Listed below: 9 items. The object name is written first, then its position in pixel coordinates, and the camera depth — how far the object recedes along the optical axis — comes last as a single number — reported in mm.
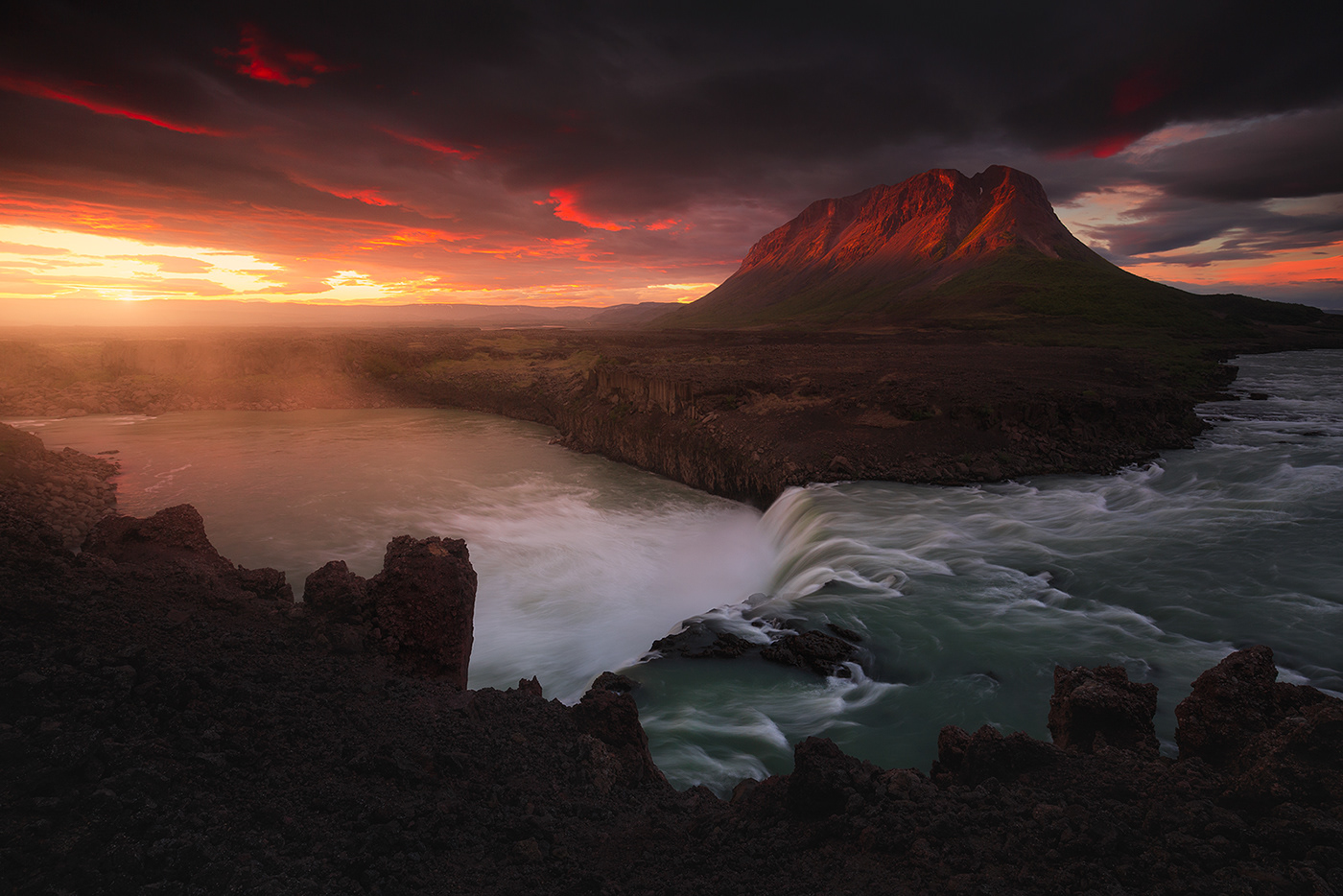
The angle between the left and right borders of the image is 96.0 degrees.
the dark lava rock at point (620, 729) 6180
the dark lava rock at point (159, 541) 8461
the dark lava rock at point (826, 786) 5012
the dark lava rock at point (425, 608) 7555
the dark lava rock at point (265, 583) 7949
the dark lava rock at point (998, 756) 5383
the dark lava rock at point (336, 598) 7445
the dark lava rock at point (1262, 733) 4285
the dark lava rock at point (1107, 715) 5955
